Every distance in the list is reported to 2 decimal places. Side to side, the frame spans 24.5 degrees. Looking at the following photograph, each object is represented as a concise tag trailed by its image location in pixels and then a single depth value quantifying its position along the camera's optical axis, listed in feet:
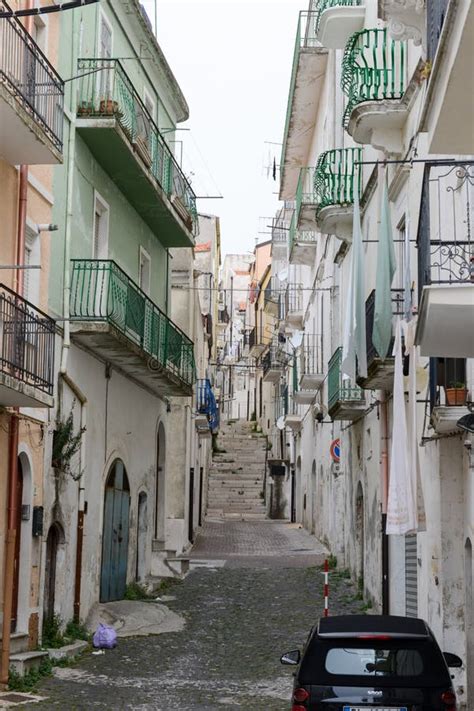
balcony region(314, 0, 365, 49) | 68.59
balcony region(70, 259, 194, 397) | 55.62
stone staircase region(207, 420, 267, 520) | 143.43
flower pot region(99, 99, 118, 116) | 56.80
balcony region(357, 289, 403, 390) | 51.21
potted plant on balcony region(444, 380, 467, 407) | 39.40
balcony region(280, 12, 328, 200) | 90.07
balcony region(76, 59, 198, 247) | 57.06
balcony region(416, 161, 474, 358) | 30.63
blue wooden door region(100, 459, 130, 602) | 63.26
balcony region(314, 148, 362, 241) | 70.54
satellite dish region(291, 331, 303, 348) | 114.89
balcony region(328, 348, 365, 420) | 68.59
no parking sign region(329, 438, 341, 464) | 84.79
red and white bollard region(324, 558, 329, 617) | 51.43
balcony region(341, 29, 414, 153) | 53.78
